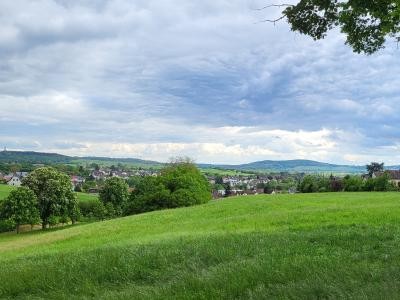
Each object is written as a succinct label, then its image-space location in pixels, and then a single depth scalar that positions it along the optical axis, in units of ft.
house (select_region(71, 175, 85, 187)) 577.88
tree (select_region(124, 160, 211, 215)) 219.41
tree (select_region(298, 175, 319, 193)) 285.60
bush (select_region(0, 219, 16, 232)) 237.86
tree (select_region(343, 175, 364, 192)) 240.12
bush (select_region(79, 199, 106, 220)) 299.99
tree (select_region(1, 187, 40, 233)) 237.45
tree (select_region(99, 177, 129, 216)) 329.31
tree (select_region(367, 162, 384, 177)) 450.46
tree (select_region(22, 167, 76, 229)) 256.11
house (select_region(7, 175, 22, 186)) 557.17
